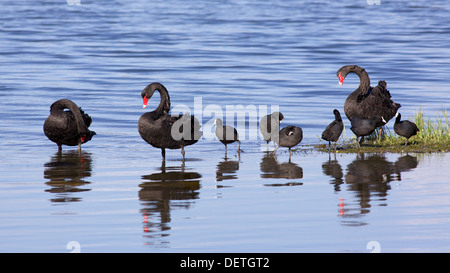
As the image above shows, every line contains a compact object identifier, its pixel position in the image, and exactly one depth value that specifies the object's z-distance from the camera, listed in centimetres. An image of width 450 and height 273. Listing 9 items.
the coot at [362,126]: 1300
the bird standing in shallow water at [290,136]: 1262
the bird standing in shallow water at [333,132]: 1294
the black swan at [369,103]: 1428
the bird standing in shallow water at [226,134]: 1311
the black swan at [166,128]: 1227
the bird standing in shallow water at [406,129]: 1298
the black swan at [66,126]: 1366
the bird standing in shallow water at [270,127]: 1320
